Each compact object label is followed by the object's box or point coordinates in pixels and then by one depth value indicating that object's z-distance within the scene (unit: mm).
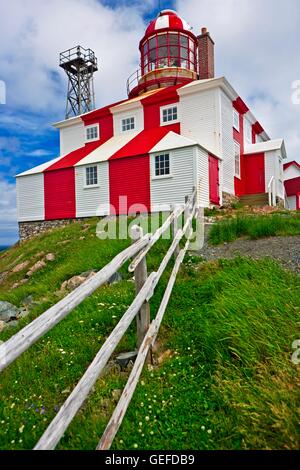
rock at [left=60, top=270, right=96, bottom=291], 7062
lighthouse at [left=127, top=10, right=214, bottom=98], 20938
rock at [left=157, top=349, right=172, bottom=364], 3721
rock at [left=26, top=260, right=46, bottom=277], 9617
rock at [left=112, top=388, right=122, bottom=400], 3164
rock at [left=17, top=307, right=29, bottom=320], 6198
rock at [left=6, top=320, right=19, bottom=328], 5719
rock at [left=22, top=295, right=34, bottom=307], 7051
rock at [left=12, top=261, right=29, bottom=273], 10742
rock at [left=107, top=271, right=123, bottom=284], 6784
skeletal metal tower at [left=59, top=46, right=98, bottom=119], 32812
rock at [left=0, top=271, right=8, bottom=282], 10758
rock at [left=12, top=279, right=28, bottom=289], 9148
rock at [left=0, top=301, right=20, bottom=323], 6453
